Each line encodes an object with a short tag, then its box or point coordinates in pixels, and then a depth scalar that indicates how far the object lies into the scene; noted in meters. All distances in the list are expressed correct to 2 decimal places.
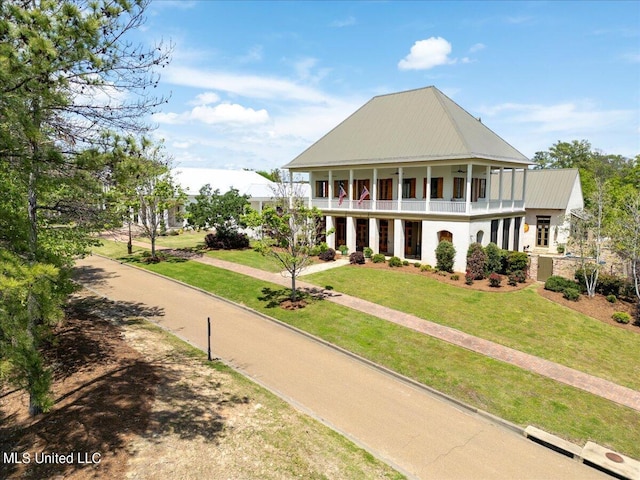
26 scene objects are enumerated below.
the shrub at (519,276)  23.00
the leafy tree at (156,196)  26.75
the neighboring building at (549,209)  34.88
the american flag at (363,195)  28.48
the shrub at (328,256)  28.41
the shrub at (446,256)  24.77
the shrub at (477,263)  23.28
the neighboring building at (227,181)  47.25
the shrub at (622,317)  18.34
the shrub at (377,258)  27.28
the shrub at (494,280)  22.06
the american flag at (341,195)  29.81
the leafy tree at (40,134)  6.41
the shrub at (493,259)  23.86
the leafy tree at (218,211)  31.05
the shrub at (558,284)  21.50
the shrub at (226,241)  32.44
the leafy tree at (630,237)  19.09
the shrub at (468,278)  22.73
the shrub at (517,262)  23.39
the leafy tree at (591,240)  21.02
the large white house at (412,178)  25.80
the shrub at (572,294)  20.52
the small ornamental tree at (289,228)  18.33
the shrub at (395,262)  25.99
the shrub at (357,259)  26.92
